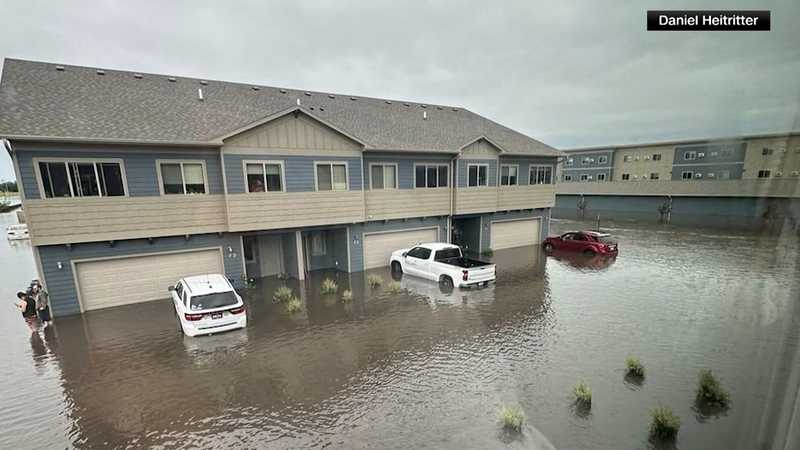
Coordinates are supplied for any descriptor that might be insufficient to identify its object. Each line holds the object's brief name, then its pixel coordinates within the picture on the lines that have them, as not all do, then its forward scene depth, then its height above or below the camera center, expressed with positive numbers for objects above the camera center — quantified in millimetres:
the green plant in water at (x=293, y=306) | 12218 -4610
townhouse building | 11422 -39
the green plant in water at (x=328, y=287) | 14117 -4564
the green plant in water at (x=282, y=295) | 13401 -4579
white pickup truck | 14117 -4005
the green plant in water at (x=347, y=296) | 13297 -4671
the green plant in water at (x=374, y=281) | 14972 -4607
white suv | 9922 -3770
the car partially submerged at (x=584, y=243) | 19767 -4410
